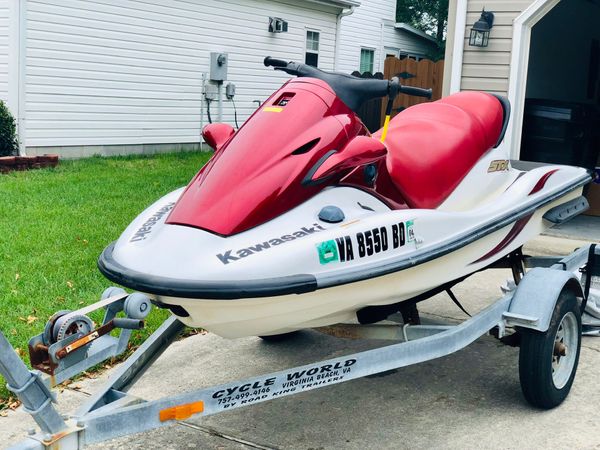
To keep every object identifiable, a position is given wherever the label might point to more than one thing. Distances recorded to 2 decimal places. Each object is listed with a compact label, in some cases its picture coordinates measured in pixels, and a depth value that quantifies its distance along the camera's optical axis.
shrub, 12.07
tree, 37.91
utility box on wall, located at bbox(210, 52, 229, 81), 16.19
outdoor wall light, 8.12
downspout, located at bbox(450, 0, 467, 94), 8.30
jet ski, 3.02
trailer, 2.77
